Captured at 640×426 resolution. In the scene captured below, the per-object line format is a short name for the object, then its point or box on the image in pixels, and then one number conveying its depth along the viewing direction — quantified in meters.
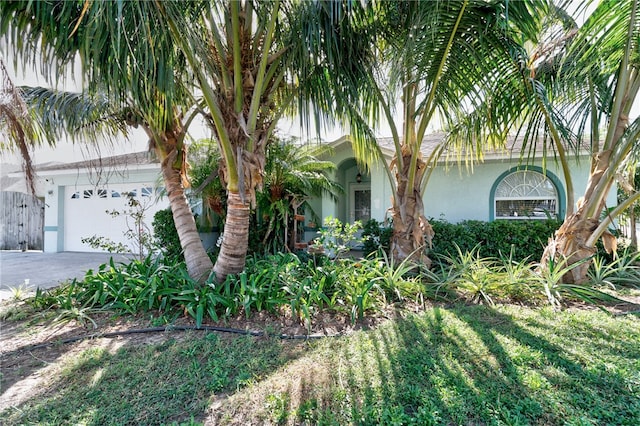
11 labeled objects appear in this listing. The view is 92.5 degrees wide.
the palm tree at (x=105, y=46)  3.42
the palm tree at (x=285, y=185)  8.32
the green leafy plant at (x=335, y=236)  6.05
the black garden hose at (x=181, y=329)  3.95
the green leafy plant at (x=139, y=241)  6.76
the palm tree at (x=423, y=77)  4.57
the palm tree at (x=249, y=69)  4.51
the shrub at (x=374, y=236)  8.35
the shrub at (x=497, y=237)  7.82
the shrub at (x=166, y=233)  8.59
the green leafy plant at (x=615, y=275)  5.79
